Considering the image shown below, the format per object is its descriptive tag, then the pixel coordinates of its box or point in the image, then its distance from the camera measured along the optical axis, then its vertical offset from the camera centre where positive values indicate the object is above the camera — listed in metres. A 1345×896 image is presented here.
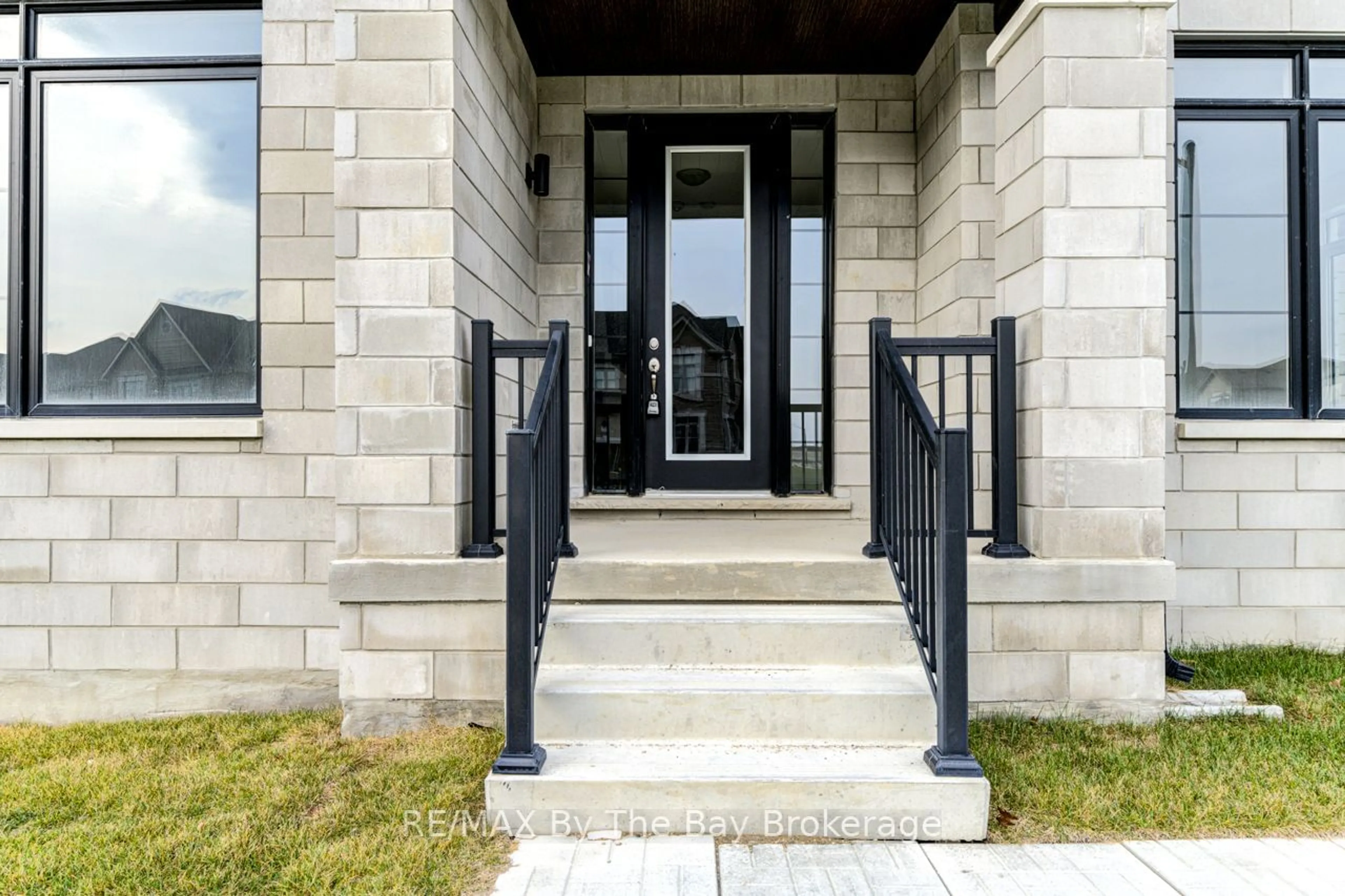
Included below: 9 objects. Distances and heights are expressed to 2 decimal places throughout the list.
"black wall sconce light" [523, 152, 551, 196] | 3.88 +1.39
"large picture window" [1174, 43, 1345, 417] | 3.65 +1.03
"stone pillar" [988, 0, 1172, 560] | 2.64 +0.58
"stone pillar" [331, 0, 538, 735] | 2.64 +0.21
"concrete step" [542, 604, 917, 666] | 2.50 -0.61
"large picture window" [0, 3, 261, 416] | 3.39 +1.08
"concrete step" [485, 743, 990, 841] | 2.00 -0.91
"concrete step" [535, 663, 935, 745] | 2.26 -0.76
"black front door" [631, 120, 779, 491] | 4.14 +0.78
